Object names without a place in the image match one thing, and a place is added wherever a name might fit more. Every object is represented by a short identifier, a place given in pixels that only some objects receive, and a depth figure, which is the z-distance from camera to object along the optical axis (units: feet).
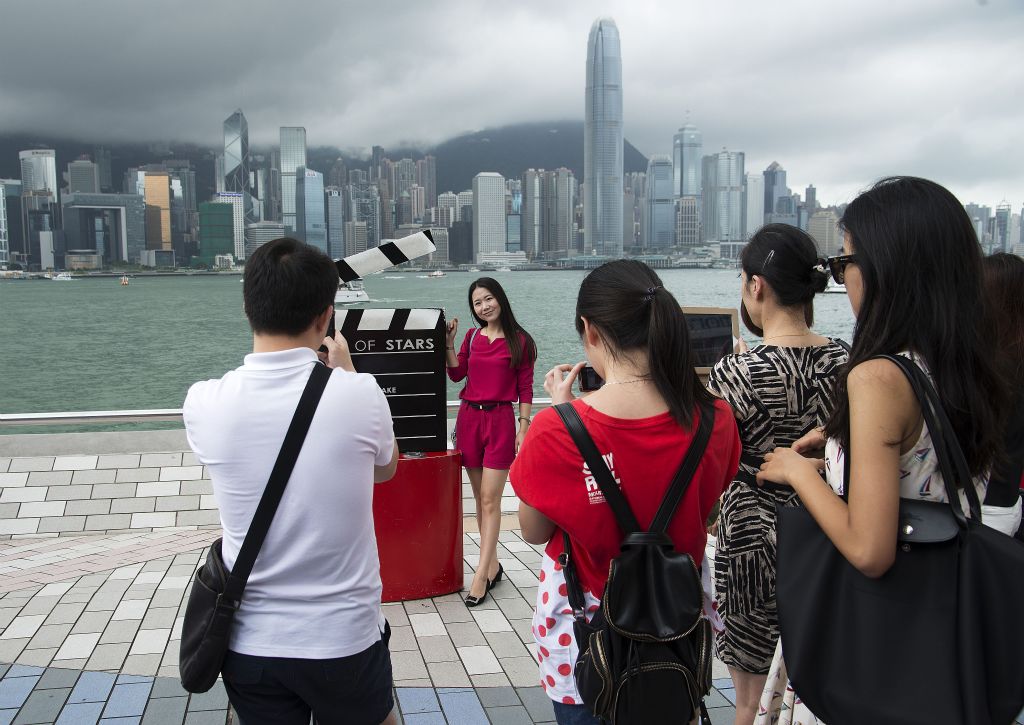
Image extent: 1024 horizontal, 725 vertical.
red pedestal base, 13.60
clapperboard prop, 13.71
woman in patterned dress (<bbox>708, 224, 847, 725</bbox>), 7.41
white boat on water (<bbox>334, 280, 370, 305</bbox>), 149.90
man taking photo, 5.30
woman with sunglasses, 4.47
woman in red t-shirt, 5.15
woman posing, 14.07
